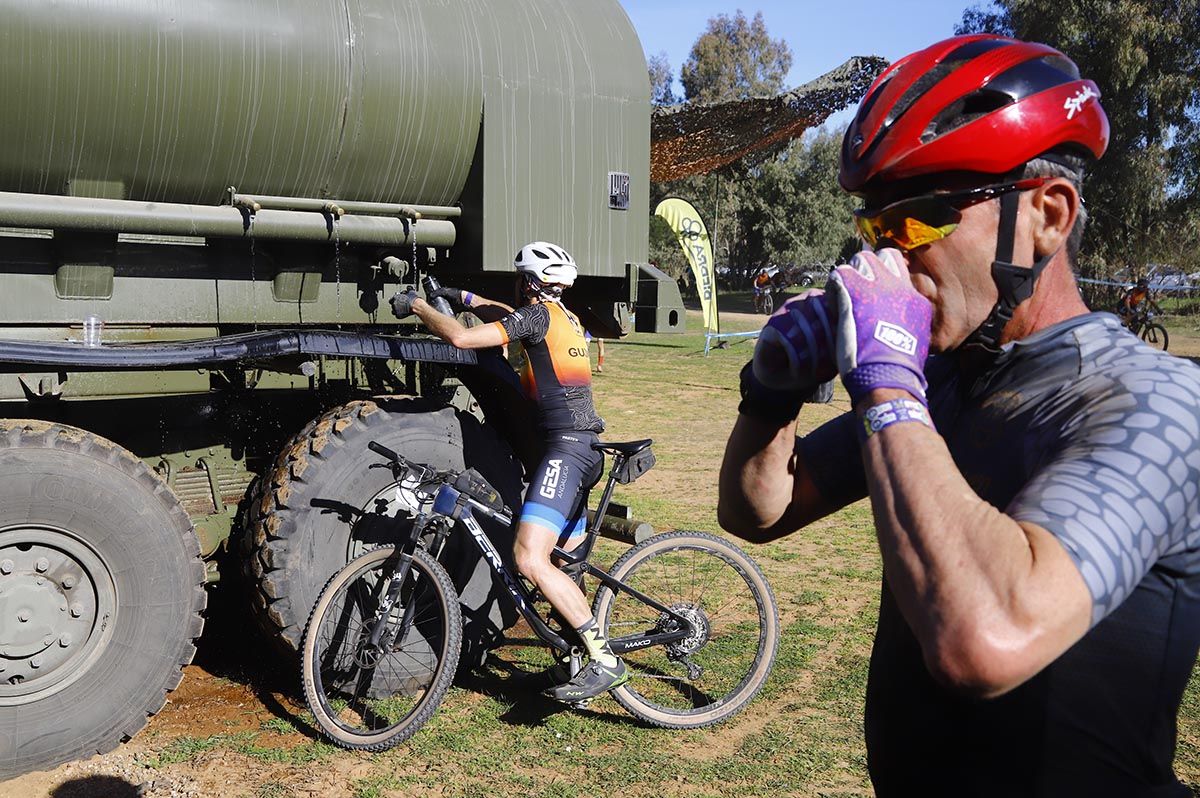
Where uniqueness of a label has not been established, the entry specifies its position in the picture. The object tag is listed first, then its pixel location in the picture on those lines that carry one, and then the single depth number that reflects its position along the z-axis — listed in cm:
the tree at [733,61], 5606
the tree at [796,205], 5012
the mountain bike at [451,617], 489
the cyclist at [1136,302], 2517
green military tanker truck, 445
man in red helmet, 135
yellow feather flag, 1941
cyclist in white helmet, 500
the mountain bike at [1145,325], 2478
